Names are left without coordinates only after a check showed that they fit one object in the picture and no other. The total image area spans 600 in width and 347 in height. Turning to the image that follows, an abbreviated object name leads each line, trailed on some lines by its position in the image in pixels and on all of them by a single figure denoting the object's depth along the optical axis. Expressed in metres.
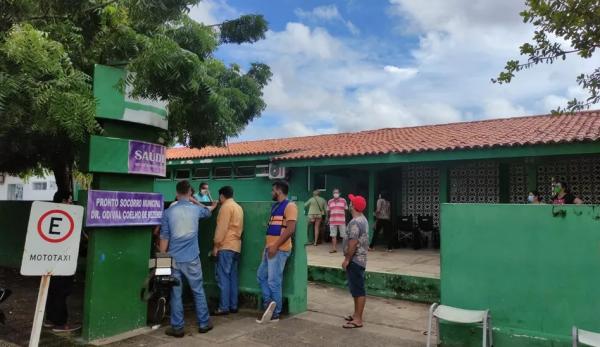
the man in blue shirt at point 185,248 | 5.68
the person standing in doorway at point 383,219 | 11.42
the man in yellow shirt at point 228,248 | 6.36
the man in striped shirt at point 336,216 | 11.23
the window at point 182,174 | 17.98
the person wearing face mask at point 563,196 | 8.30
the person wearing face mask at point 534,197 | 9.31
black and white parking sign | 3.79
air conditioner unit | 14.33
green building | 10.47
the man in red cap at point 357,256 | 5.71
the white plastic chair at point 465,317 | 4.49
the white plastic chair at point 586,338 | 3.87
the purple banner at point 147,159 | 5.62
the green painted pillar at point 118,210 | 5.28
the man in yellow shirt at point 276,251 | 5.99
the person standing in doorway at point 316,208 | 12.25
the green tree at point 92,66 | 4.47
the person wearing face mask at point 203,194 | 9.00
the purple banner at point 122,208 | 5.18
